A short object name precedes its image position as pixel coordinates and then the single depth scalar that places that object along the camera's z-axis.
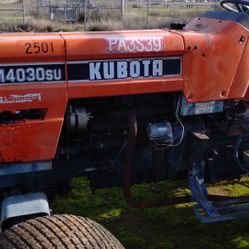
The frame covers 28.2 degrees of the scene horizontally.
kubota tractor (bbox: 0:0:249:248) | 2.91
